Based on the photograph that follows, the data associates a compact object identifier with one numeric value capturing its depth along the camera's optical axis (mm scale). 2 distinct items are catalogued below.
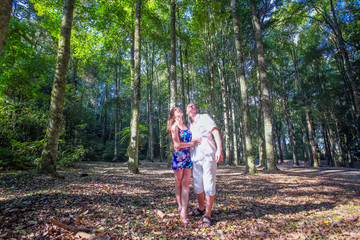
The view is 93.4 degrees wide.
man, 2875
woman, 3021
